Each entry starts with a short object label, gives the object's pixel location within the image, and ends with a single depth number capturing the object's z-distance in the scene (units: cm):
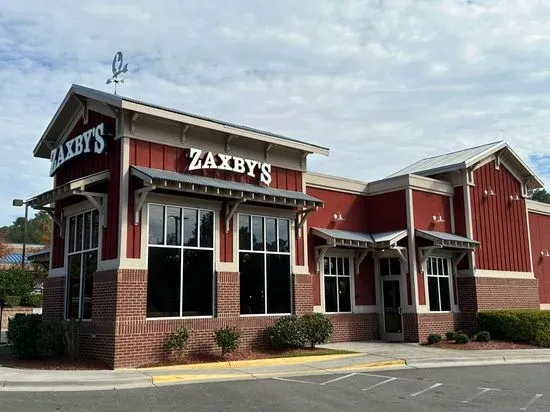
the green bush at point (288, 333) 1775
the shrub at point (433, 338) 2062
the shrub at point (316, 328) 1816
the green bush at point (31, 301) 3879
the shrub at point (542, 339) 2150
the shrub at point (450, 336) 2100
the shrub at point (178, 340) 1566
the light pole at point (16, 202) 3005
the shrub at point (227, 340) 1612
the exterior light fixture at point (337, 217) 2241
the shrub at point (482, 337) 2109
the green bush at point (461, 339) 2052
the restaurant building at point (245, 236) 1598
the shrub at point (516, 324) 2173
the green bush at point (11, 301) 3566
